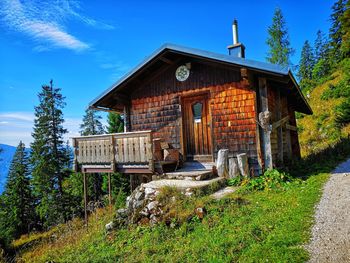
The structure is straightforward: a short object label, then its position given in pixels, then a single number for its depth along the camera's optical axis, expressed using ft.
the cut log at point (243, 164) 27.99
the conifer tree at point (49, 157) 79.15
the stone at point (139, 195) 23.50
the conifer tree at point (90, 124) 111.04
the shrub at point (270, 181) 24.58
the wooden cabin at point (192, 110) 28.91
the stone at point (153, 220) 19.97
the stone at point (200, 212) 18.93
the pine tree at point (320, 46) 179.63
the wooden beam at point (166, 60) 33.25
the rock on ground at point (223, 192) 22.65
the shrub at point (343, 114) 57.41
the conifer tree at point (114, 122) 72.59
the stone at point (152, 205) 21.12
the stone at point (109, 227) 22.01
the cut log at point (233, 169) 28.12
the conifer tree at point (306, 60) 173.78
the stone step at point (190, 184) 23.03
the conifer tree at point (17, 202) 83.41
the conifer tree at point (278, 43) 87.66
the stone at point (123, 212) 22.77
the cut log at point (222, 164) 28.50
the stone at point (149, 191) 23.20
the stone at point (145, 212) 21.15
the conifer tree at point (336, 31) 118.62
